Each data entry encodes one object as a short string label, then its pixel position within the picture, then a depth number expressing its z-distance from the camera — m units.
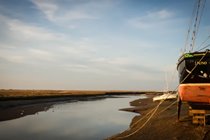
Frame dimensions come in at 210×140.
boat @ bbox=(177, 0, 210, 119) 10.68
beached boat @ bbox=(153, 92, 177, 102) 30.88
